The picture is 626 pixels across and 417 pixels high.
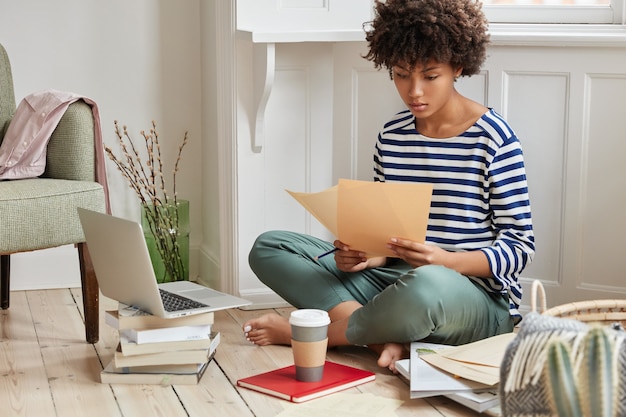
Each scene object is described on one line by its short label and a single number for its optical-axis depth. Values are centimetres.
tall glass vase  284
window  257
